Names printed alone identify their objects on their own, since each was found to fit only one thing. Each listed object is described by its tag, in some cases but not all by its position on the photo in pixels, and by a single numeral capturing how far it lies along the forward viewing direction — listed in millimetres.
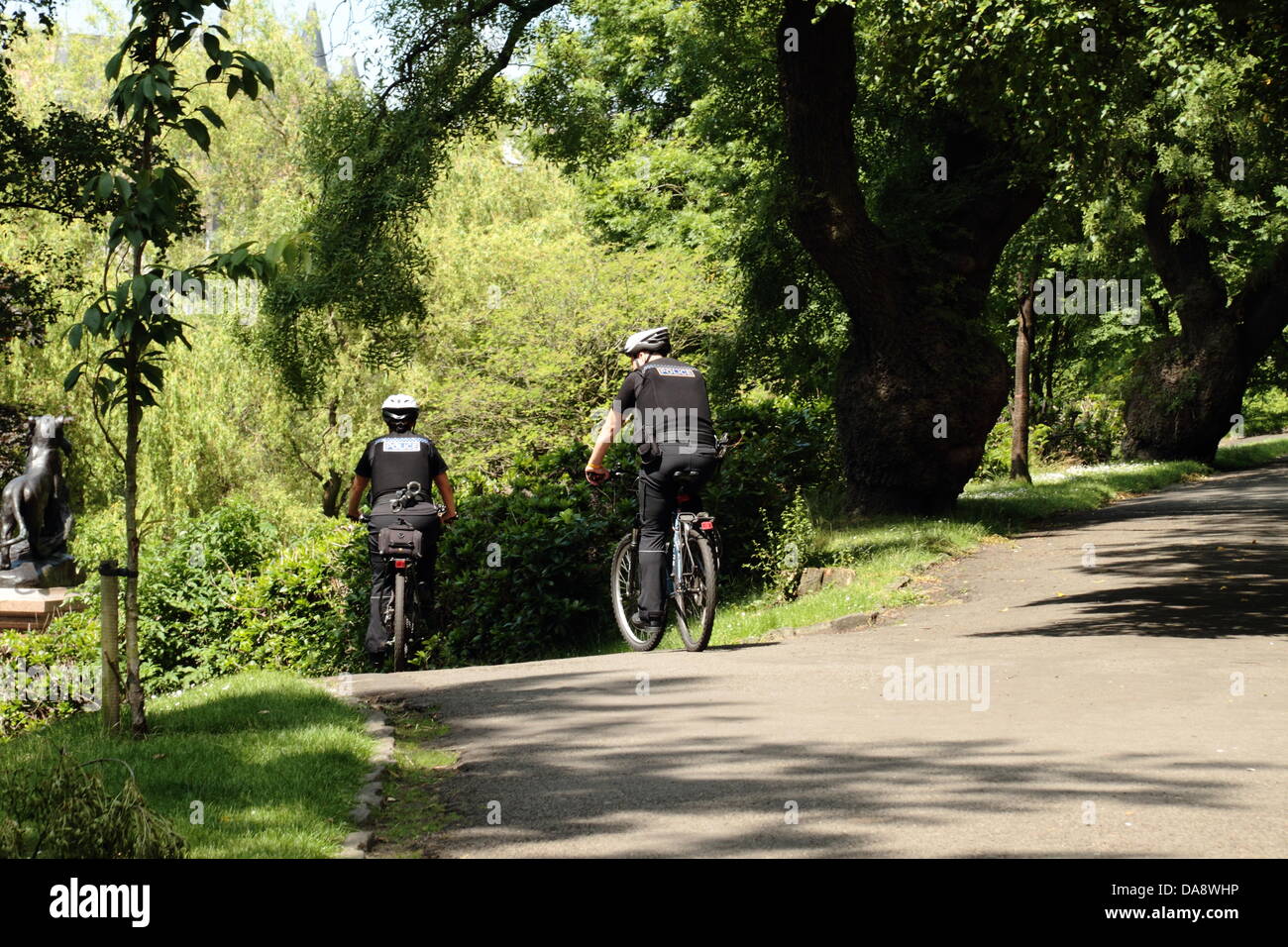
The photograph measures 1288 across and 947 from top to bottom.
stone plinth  18516
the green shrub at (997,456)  35344
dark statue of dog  19578
